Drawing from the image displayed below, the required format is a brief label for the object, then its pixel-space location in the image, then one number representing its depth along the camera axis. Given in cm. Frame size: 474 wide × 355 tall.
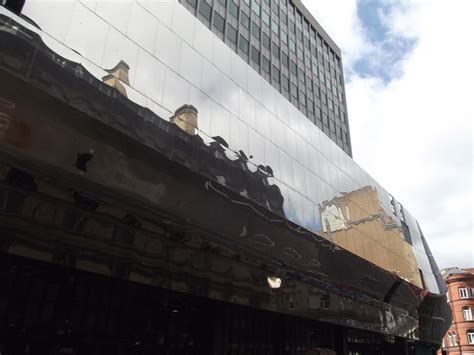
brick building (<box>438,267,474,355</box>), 5103
